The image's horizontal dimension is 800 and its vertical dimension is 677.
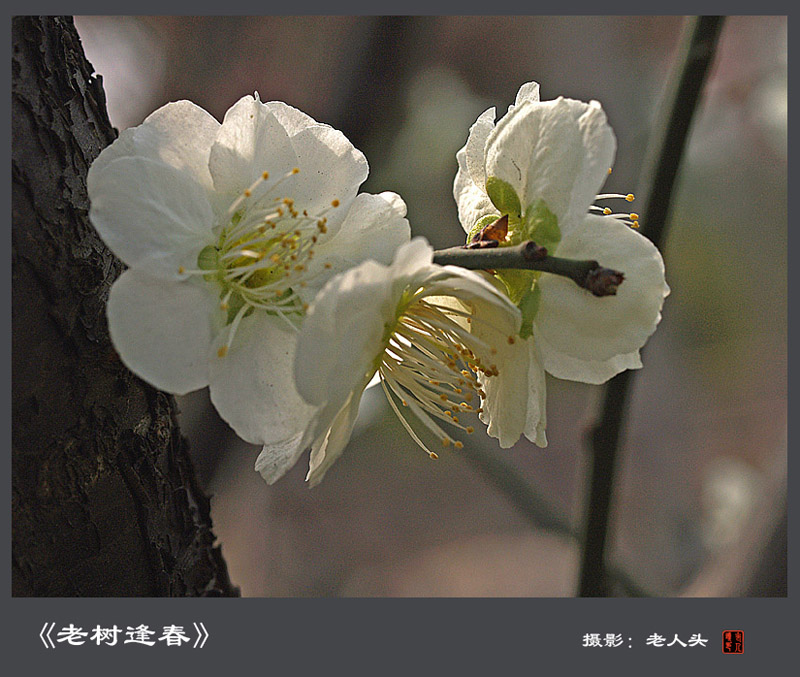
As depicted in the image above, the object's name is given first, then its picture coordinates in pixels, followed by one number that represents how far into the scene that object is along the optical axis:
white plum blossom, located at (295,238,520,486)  0.31
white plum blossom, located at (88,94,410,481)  0.31
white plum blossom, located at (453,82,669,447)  0.31
